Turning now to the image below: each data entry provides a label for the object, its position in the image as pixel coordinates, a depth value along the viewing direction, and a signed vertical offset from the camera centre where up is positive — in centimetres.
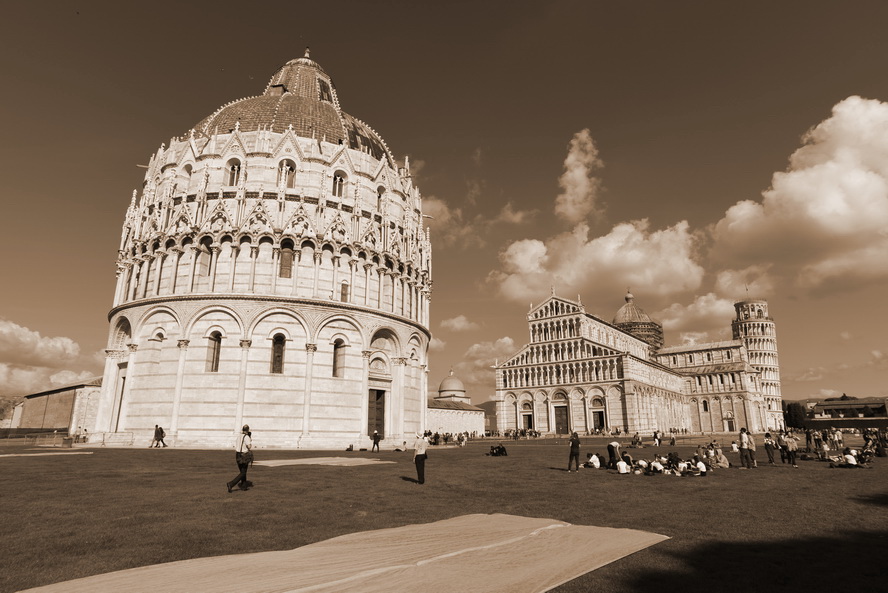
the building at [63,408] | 5322 +230
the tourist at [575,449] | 2003 -85
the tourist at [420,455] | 1545 -80
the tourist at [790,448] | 2336 -100
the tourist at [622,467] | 1908 -145
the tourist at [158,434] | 2936 -30
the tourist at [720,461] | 2209 -145
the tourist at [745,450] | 2183 -99
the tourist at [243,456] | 1336 -71
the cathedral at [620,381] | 8156 +790
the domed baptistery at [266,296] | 3152 +845
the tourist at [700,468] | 1880 -150
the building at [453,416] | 7181 +159
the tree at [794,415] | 12966 +266
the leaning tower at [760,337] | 12469 +2129
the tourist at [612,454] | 2081 -107
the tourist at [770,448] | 2333 -99
